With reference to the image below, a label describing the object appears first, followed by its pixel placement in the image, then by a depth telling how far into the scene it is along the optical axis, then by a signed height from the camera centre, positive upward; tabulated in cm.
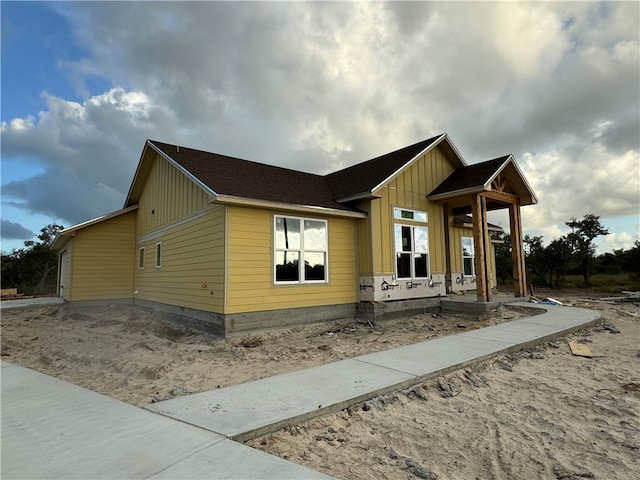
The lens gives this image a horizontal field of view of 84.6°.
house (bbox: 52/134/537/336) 930 +115
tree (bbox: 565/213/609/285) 2670 +230
